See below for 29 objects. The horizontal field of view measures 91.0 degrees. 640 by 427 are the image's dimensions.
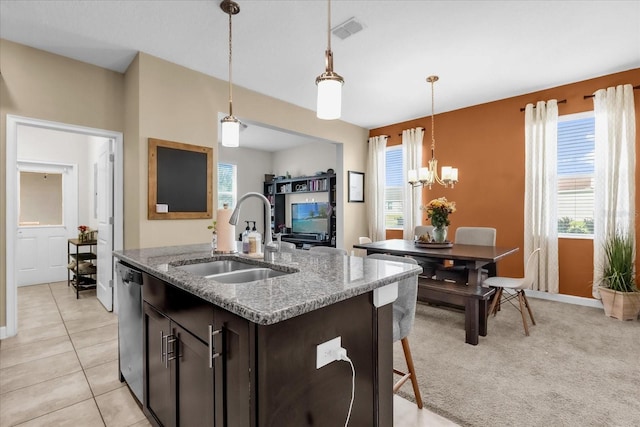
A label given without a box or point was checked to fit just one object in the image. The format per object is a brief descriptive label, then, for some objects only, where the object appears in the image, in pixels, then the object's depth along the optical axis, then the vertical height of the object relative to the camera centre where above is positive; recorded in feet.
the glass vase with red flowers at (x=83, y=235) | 15.17 -1.18
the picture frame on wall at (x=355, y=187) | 19.08 +1.47
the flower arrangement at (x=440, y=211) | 11.91 -0.03
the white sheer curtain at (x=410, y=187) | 17.63 +1.37
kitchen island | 3.09 -1.59
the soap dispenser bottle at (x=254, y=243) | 6.19 -0.64
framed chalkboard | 10.80 +1.10
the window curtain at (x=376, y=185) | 19.35 +1.55
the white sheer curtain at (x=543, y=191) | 13.41 +0.84
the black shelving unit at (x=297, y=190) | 21.20 +1.53
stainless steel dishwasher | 5.92 -2.33
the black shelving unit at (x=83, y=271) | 14.54 -2.82
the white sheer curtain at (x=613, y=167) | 11.75 +1.64
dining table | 9.16 -2.42
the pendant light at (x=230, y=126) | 7.86 +2.12
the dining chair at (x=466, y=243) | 11.63 -1.37
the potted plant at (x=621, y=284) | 11.00 -2.64
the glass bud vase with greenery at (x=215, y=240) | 6.68 -0.65
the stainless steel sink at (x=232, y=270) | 5.53 -1.13
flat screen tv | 22.26 -0.50
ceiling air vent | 8.91 +5.33
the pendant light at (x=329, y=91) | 5.03 +1.94
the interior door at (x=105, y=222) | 11.98 -0.47
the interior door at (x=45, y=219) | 16.79 -0.46
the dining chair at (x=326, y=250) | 8.03 -1.05
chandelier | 12.32 +1.42
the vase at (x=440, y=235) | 11.99 -0.94
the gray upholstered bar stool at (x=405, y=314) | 5.81 -1.96
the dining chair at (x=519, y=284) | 9.90 -2.40
